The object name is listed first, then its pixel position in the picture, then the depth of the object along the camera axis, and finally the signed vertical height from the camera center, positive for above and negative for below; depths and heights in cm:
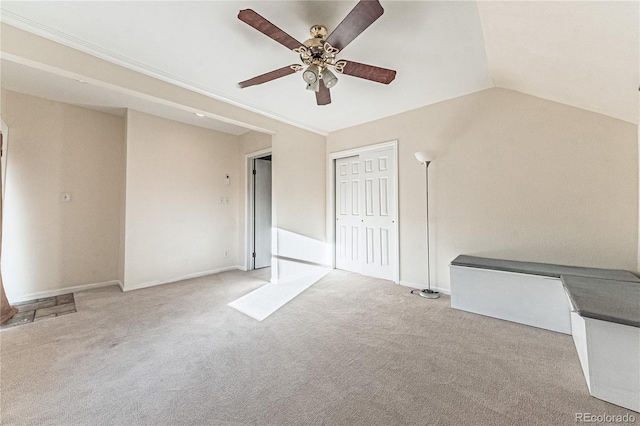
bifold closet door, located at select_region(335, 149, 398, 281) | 387 +2
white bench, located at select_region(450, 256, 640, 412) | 142 -74
